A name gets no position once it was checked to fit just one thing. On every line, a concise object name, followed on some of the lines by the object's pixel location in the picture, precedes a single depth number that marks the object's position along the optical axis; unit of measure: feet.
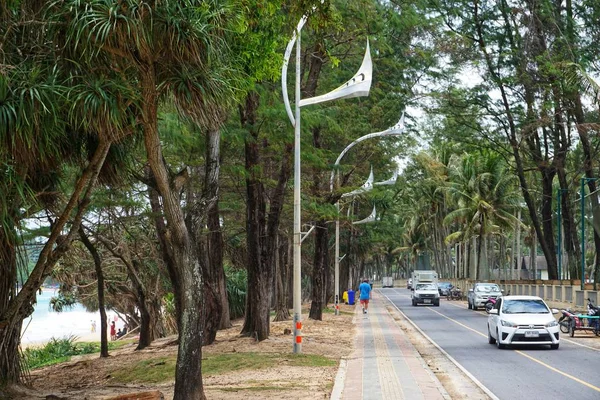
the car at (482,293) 171.63
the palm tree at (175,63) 33.01
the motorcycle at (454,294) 252.62
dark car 269.03
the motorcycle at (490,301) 149.03
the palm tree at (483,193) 224.12
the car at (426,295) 199.93
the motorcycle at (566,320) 98.51
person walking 147.02
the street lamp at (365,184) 93.12
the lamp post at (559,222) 147.54
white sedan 79.46
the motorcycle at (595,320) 97.45
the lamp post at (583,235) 125.09
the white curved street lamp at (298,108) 67.05
